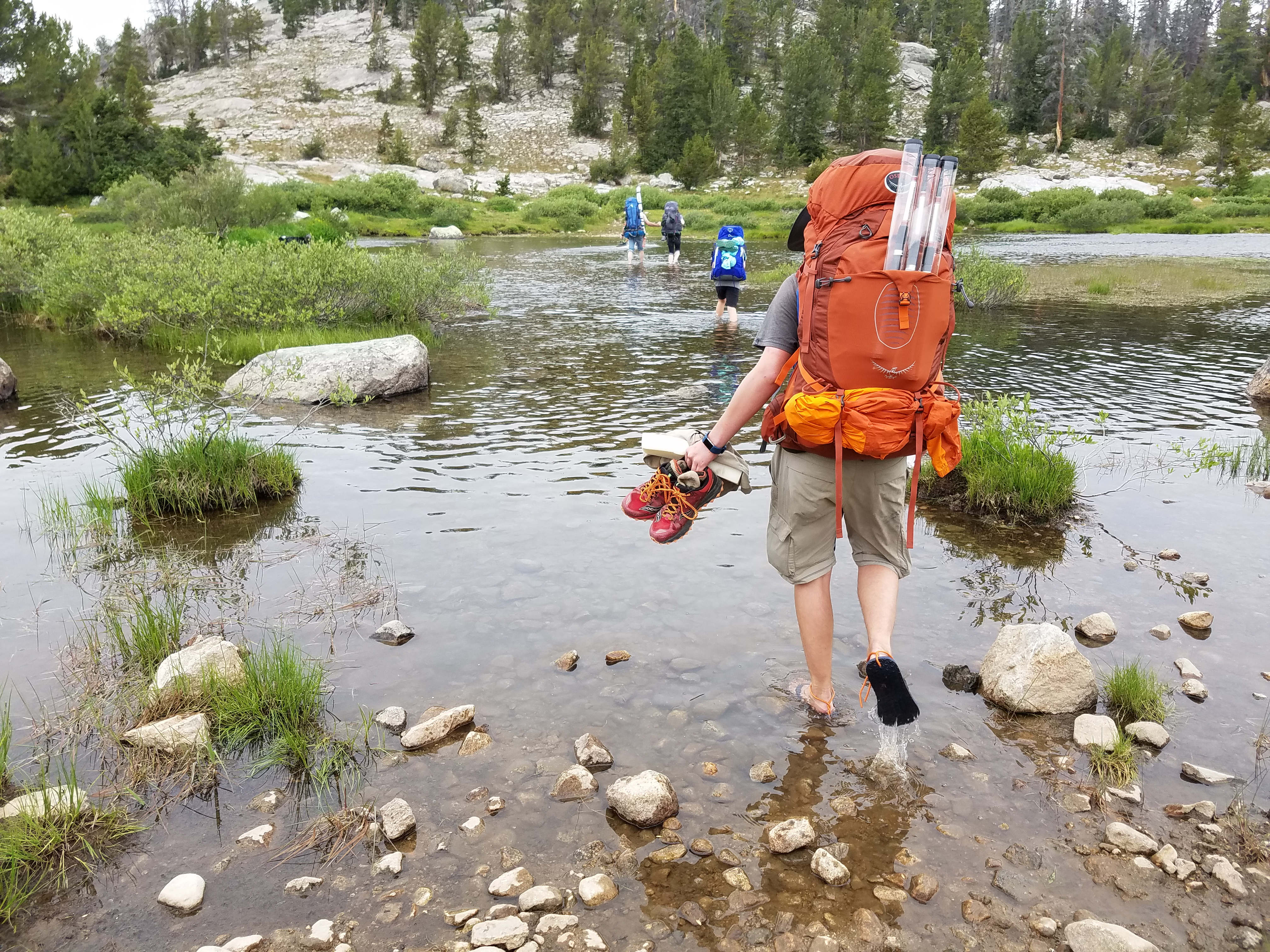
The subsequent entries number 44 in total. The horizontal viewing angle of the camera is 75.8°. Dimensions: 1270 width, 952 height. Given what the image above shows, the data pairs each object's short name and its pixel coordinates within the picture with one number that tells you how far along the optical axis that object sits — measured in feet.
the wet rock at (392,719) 14.52
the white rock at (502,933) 9.91
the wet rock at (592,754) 13.52
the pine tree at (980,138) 250.98
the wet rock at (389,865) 11.19
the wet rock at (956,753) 13.66
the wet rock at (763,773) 13.26
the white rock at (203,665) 14.85
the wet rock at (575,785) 12.82
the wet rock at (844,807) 12.47
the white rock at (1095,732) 13.55
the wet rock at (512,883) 10.81
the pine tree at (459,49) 362.33
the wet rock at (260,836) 11.75
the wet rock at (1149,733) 13.64
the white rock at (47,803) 11.51
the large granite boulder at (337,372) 38.09
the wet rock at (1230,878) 10.40
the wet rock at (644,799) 12.13
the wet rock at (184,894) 10.54
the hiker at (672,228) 97.45
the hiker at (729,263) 58.59
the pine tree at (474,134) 307.17
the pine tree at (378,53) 395.96
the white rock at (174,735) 13.55
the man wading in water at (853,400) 12.02
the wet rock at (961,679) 15.80
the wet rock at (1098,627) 17.39
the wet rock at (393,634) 17.66
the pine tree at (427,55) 350.43
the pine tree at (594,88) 339.57
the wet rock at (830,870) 11.05
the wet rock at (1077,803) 12.23
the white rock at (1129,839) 11.27
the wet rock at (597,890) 10.73
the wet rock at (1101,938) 9.34
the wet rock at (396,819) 11.83
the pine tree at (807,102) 314.96
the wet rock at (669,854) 11.50
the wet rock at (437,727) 13.98
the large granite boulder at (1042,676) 14.78
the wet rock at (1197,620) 17.66
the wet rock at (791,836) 11.60
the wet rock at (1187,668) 15.67
